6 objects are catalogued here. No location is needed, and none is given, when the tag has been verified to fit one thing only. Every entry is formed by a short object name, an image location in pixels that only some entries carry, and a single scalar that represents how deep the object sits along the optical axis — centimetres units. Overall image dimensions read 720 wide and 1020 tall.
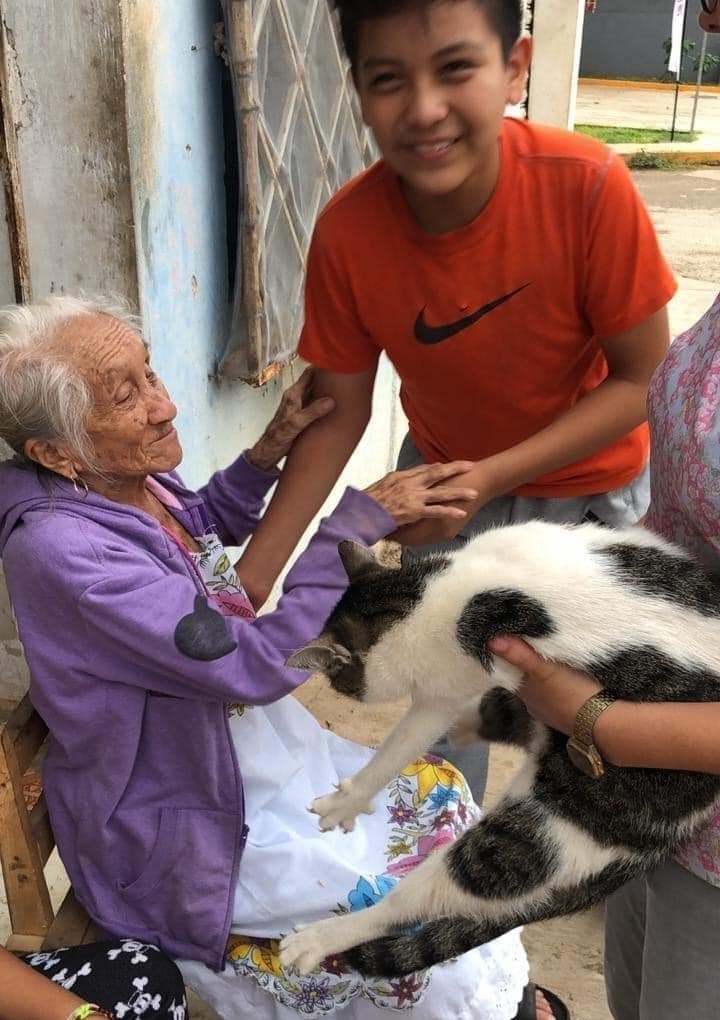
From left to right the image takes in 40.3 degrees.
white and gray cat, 150
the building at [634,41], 2345
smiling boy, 171
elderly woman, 164
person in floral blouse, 137
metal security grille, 275
